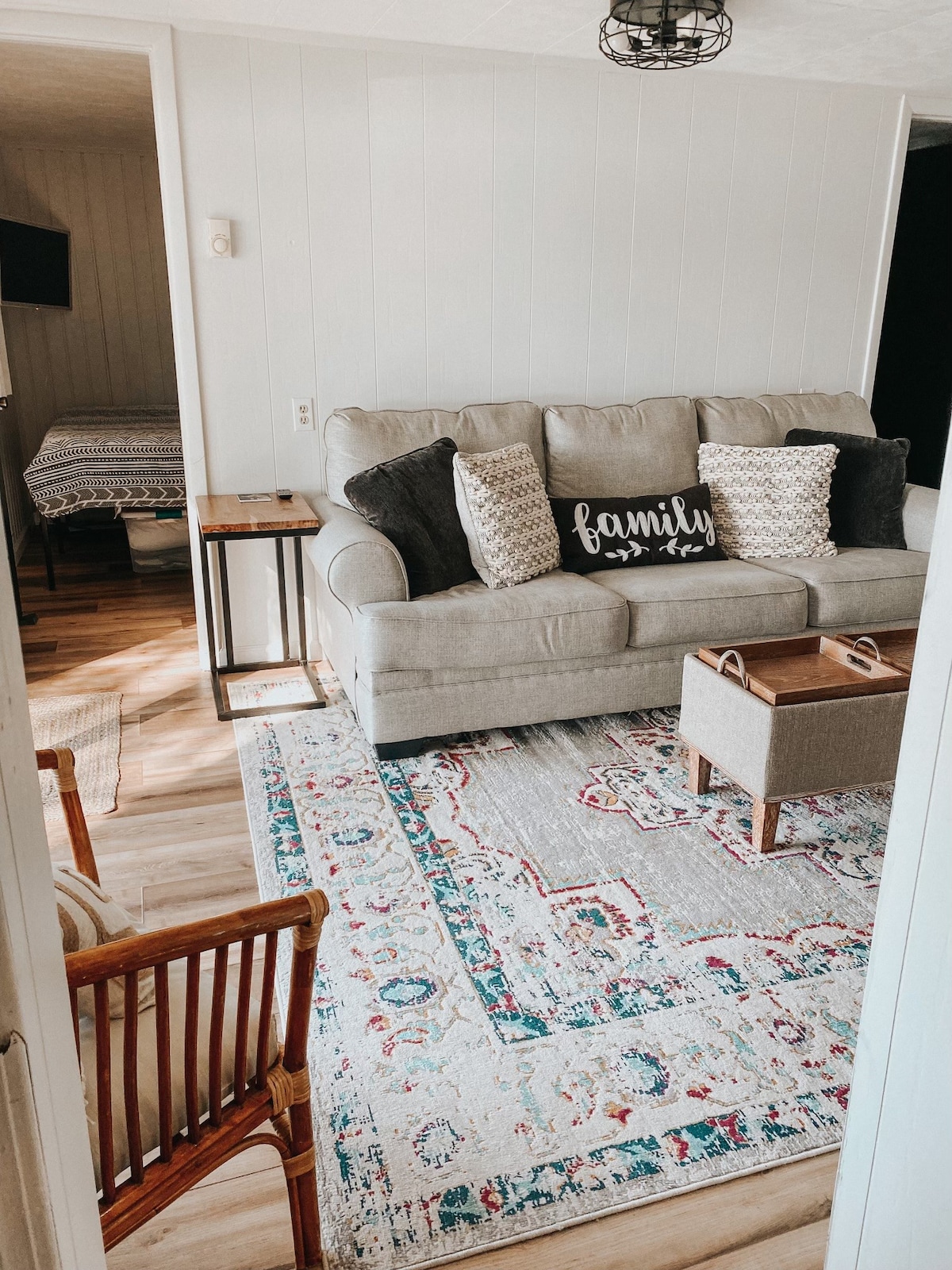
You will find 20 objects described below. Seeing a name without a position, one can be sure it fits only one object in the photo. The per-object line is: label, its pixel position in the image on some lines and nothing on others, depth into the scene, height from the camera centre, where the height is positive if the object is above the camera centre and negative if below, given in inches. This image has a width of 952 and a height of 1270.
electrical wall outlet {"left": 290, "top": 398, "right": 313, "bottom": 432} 147.9 -11.7
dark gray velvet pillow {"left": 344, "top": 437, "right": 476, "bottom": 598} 126.6 -22.7
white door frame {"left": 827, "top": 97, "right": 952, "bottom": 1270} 21.8 -15.4
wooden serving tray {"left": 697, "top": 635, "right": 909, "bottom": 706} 96.8 -34.3
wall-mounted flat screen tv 230.7 +15.6
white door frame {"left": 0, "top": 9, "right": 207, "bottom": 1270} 21.5 -16.4
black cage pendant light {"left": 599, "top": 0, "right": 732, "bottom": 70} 108.0 +34.2
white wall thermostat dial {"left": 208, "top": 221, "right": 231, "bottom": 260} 136.6 +12.8
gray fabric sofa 119.6 -33.4
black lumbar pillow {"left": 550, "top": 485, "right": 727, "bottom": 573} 138.7 -27.0
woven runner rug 112.3 -51.5
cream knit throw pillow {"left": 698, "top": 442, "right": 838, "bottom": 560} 147.5 -24.0
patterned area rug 64.5 -52.4
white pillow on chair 46.3 -28.5
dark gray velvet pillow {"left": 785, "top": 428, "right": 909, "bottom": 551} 152.8 -23.2
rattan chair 42.9 -35.7
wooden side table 129.6 -25.6
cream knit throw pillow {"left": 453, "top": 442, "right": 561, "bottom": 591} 129.0 -23.6
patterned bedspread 196.2 -27.7
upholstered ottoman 96.1 -39.5
